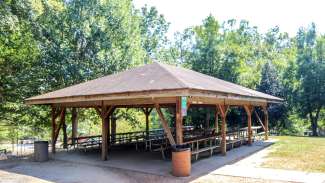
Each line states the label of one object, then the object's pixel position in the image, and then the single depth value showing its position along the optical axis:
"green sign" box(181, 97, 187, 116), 8.37
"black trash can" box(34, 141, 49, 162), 11.09
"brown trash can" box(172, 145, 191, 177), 8.05
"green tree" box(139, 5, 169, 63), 28.86
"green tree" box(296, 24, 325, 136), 23.38
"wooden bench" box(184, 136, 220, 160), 10.03
